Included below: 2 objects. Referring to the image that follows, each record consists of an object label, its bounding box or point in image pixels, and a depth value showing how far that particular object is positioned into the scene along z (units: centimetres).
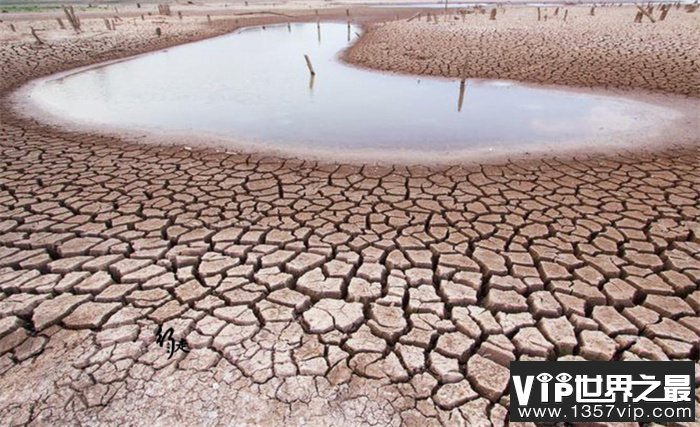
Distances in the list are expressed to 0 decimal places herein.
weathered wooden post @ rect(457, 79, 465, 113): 823
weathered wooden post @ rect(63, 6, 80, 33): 1893
